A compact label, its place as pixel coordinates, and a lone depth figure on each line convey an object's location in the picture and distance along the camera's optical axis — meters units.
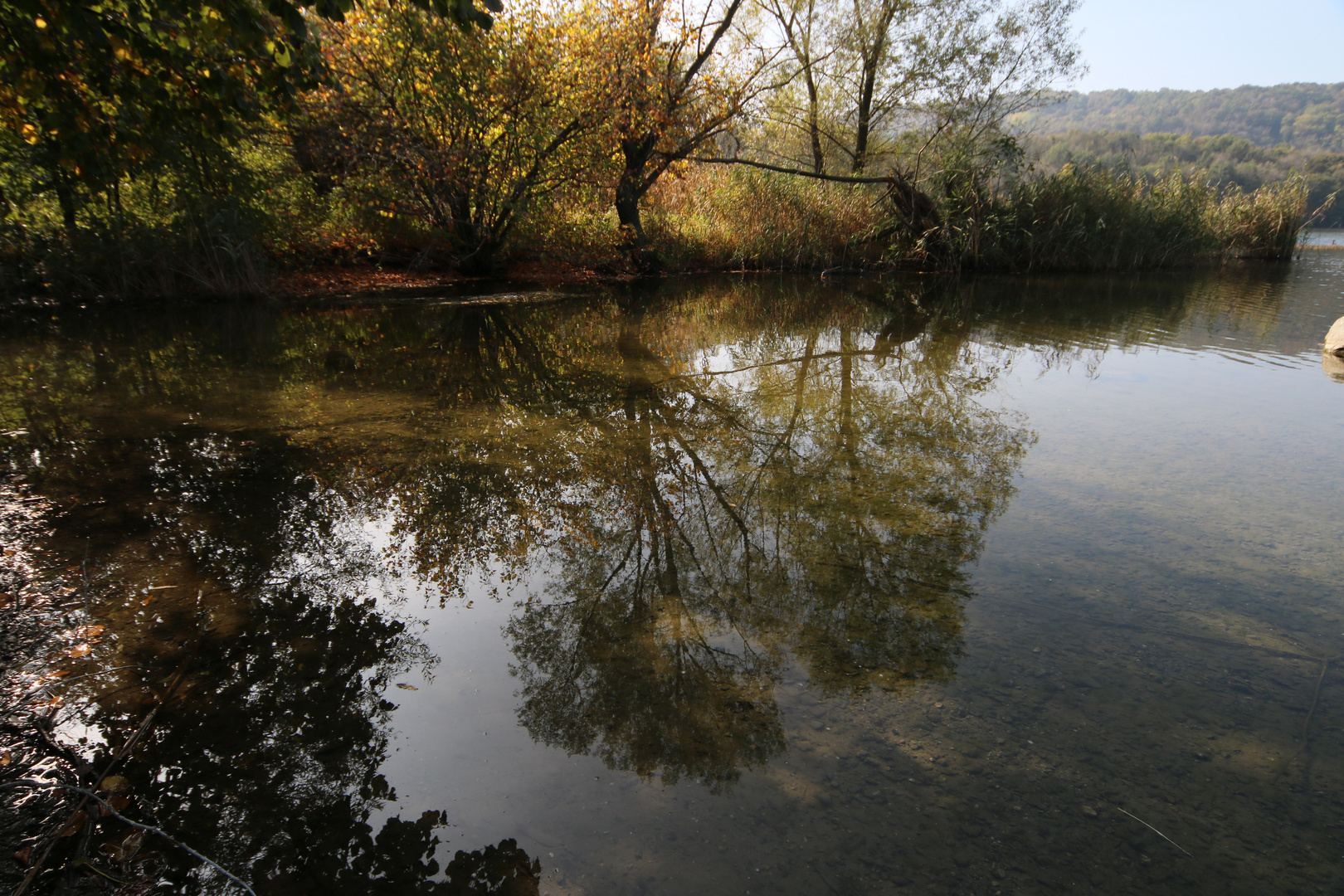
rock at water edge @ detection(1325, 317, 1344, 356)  6.82
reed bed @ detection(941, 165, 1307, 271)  13.68
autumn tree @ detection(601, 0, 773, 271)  10.71
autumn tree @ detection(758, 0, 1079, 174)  16.50
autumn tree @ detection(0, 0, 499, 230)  3.14
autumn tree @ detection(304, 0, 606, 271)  9.59
